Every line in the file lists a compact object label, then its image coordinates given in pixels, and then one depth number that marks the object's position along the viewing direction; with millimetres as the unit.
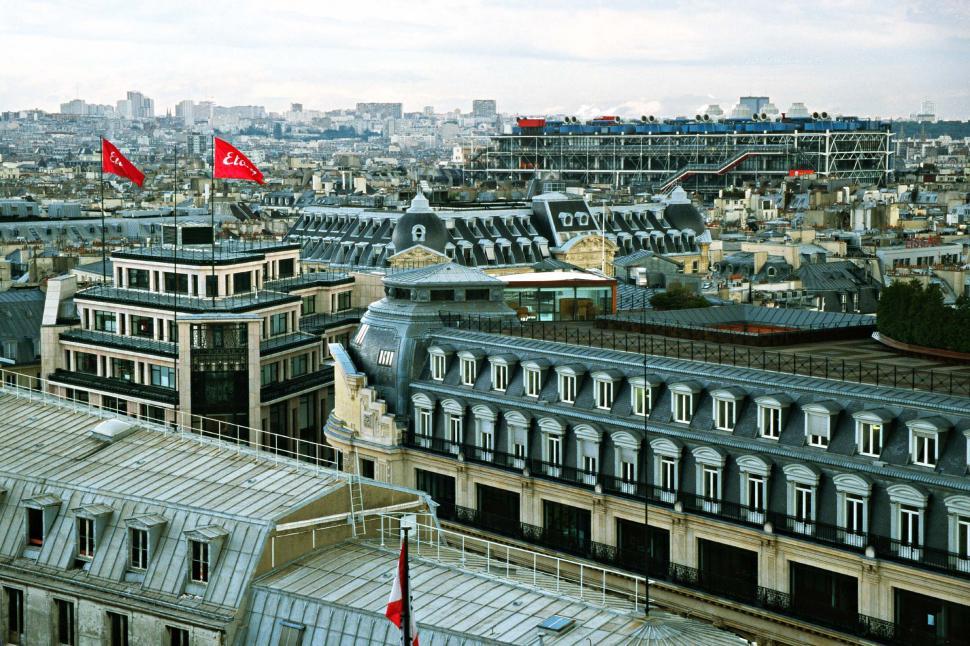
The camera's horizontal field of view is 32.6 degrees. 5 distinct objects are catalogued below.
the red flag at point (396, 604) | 36531
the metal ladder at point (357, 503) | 47094
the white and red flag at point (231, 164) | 93525
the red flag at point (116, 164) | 99125
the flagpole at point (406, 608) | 35656
